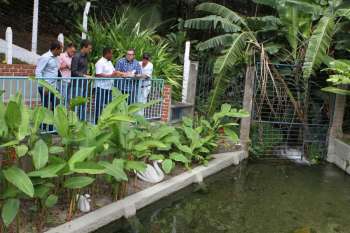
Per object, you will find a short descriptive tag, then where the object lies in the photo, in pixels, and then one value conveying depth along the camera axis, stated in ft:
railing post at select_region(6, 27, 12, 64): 29.91
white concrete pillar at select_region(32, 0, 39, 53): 32.63
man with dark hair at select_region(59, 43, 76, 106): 25.91
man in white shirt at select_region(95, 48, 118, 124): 26.00
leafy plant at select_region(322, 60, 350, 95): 29.71
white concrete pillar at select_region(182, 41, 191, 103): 35.73
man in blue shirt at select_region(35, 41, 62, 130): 22.66
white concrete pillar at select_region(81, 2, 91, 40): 35.26
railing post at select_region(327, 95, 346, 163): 35.58
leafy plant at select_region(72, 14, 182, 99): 35.35
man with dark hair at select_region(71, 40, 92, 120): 24.59
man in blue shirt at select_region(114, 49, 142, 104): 28.27
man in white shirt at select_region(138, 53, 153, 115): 29.76
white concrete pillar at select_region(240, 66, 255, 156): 34.63
